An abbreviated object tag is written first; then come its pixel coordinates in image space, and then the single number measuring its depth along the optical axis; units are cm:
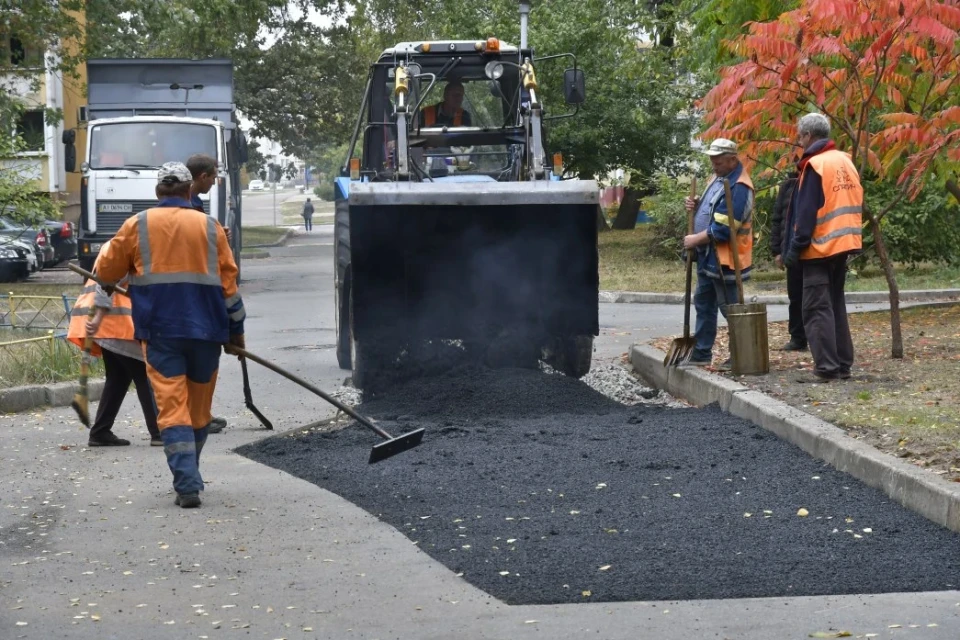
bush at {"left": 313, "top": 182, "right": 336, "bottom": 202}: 10101
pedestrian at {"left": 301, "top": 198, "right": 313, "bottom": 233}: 6234
